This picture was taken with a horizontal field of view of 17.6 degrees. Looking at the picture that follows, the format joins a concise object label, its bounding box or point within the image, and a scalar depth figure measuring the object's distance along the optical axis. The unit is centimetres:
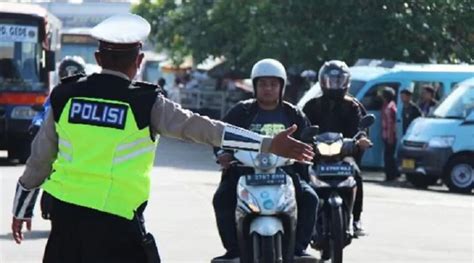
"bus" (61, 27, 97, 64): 5500
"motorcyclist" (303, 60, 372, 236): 1280
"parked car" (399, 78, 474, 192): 2511
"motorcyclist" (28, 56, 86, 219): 1483
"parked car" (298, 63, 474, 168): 2844
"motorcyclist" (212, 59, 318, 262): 1108
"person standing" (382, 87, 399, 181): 2747
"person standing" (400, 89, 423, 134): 2780
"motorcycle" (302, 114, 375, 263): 1219
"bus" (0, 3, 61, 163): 2770
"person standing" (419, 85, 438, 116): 2811
